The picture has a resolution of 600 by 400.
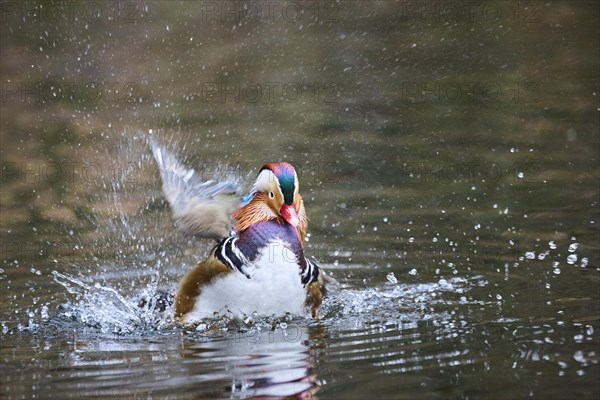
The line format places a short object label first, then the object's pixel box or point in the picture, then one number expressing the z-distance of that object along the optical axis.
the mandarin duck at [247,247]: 11.85
